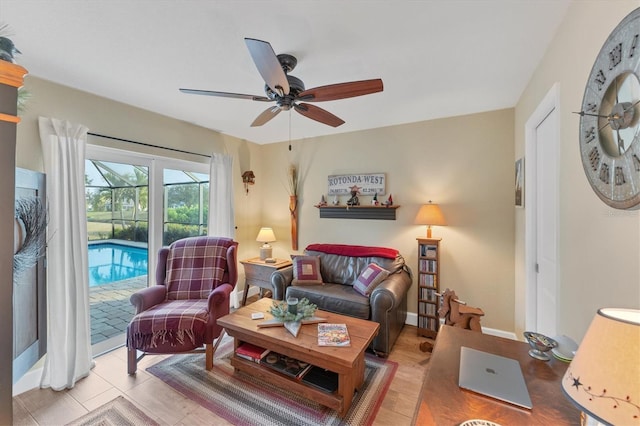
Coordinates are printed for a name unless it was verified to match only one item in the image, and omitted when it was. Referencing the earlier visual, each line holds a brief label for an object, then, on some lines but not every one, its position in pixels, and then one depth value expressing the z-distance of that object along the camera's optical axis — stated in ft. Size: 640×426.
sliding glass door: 8.18
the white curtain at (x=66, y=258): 6.61
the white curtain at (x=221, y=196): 11.20
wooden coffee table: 5.52
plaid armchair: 6.77
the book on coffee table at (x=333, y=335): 5.82
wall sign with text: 10.97
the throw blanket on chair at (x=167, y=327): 6.70
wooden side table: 11.06
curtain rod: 7.91
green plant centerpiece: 6.64
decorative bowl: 3.59
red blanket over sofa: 10.01
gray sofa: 7.95
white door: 5.83
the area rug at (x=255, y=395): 5.61
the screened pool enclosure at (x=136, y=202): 8.20
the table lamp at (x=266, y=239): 12.06
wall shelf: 10.73
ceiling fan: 4.23
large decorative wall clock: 2.72
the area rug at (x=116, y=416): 5.46
